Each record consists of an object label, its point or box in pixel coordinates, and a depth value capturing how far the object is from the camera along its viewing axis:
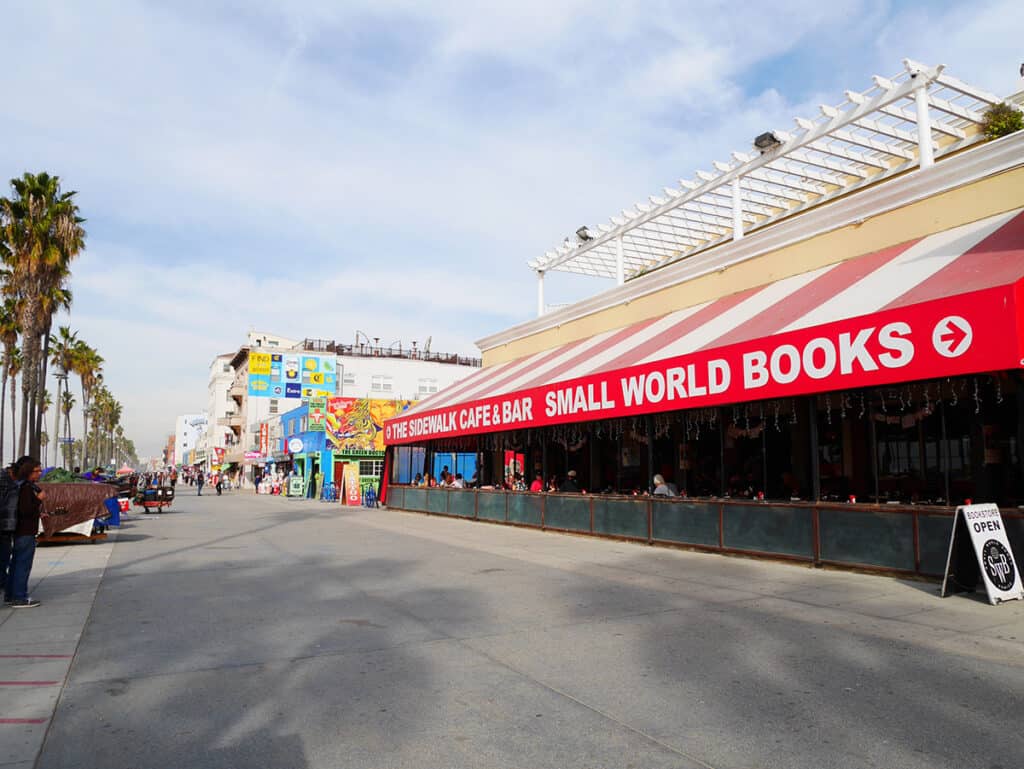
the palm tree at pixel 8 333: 34.47
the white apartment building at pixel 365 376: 61.88
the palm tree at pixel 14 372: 31.98
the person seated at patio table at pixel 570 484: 17.91
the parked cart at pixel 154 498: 27.00
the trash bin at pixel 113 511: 17.62
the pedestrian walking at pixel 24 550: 8.50
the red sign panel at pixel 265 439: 59.25
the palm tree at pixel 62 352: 52.10
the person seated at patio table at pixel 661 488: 14.22
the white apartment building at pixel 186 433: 155.12
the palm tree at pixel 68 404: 71.00
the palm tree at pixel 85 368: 60.84
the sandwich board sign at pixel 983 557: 7.76
